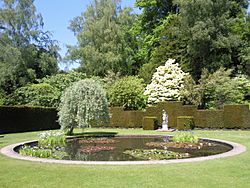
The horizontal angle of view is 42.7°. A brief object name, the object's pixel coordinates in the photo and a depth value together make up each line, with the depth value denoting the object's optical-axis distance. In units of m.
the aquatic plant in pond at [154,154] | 10.05
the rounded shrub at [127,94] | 25.88
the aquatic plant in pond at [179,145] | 13.01
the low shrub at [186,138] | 14.18
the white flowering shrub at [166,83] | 26.98
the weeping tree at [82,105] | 16.56
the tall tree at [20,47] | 31.70
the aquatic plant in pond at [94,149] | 12.13
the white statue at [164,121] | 22.55
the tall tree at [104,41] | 34.50
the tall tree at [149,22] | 35.56
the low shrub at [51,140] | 13.83
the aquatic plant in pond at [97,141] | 15.08
